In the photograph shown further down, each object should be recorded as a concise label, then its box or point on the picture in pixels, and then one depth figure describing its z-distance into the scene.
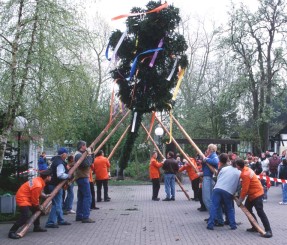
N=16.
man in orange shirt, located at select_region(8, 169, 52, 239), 10.38
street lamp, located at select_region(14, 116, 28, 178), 13.32
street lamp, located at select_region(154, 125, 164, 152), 23.01
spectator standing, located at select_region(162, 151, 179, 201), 17.97
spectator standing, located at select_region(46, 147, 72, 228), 11.79
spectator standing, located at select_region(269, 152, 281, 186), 22.17
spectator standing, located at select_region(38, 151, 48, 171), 20.51
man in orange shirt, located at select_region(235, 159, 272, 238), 10.65
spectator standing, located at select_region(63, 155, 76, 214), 14.52
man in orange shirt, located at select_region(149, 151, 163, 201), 18.28
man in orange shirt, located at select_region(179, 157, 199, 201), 17.14
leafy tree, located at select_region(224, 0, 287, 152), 34.16
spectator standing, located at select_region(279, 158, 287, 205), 17.47
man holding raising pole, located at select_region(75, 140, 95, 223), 12.52
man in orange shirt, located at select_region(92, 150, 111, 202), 16.94
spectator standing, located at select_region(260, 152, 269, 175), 22.05
